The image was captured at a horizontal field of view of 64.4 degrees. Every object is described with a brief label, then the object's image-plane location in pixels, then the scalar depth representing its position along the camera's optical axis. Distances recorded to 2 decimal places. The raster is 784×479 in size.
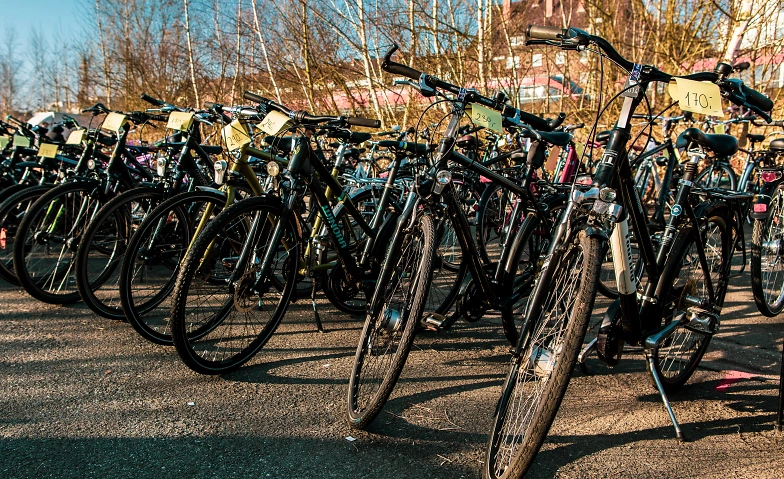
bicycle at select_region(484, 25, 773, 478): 1.89
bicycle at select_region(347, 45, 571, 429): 2.38
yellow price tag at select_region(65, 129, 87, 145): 4.44
